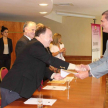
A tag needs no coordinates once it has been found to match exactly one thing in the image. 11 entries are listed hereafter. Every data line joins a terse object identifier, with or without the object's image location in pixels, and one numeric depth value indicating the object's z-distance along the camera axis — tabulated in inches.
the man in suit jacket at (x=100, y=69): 108.7
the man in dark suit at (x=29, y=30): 139.6
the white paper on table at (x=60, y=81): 129.2
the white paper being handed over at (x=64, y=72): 97.6
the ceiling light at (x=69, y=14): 422.6
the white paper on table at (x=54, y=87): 115.2
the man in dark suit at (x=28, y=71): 89.0
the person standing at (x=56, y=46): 223.4
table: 84.1
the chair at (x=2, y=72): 117.0
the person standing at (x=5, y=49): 270.3
